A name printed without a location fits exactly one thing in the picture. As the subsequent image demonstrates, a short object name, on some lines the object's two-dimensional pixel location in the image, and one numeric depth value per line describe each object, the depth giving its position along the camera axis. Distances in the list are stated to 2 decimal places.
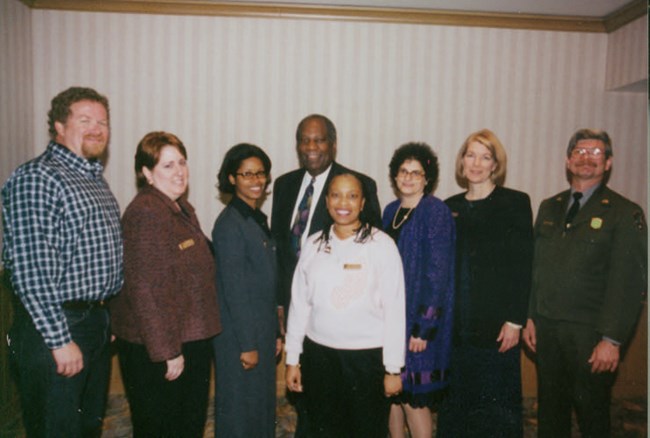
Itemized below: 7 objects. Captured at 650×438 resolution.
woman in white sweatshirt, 2.02
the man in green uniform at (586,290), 2.23
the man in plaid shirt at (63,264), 1.71
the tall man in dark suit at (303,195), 2.64
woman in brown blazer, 1.89
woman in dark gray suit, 2.19
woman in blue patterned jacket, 2.24
